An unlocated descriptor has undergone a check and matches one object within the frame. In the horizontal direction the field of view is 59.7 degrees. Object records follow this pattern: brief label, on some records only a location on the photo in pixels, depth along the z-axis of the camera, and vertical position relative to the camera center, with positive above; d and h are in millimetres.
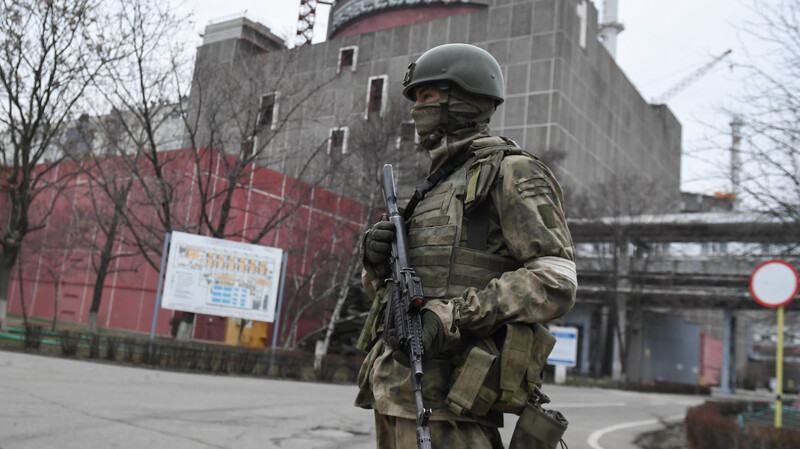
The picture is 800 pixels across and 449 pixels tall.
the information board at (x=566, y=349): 25672 +28
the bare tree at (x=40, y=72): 16891 +5622
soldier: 2275 +254
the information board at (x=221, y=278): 15602 +896
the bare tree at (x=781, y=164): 10883 +3287
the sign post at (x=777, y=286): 8844 +1056
